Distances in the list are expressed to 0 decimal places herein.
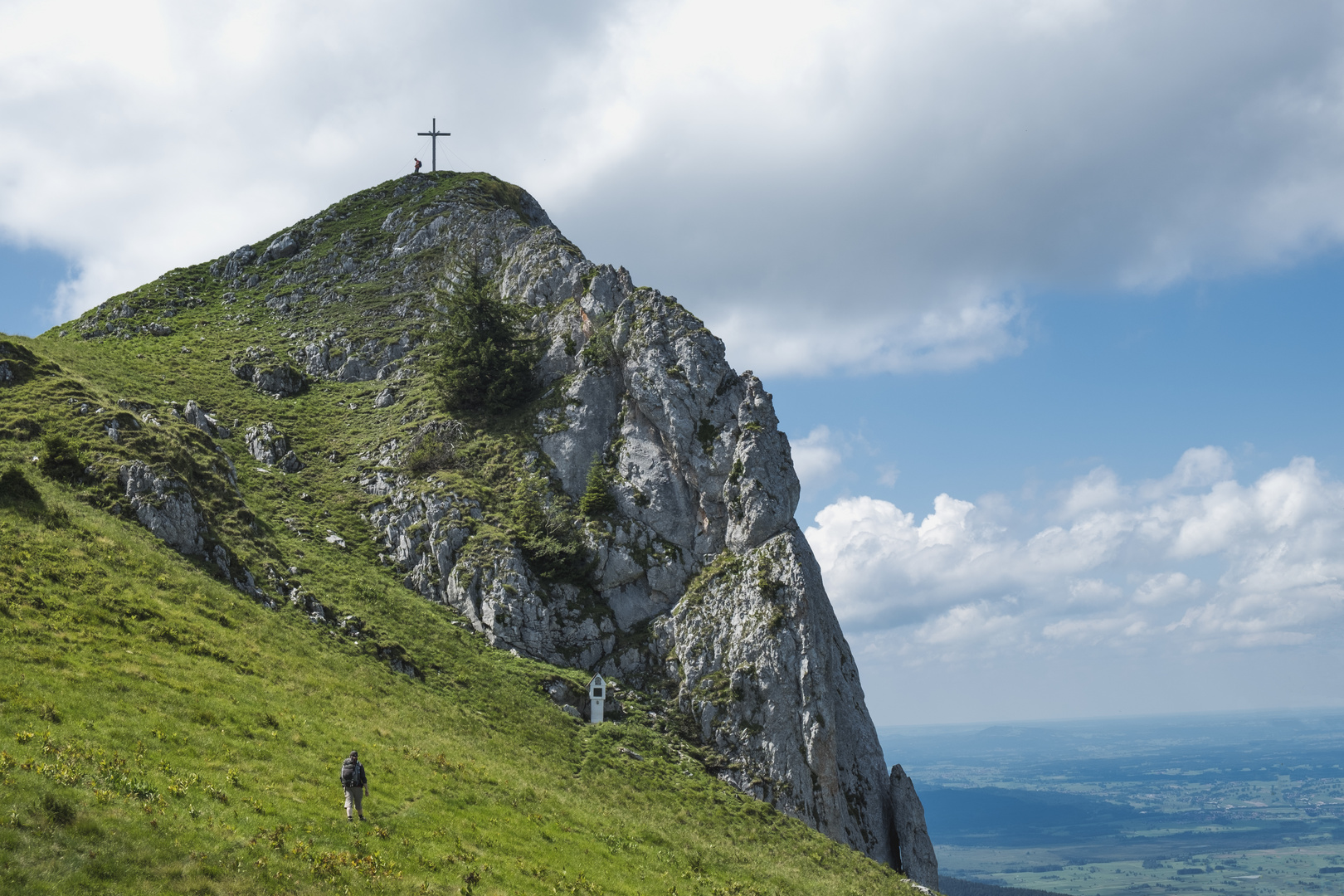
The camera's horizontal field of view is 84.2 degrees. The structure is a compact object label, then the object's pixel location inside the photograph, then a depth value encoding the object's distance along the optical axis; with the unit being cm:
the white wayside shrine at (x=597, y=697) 4884
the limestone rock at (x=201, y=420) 6134
